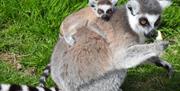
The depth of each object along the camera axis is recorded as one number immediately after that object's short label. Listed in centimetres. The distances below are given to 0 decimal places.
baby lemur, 607
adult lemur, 588
